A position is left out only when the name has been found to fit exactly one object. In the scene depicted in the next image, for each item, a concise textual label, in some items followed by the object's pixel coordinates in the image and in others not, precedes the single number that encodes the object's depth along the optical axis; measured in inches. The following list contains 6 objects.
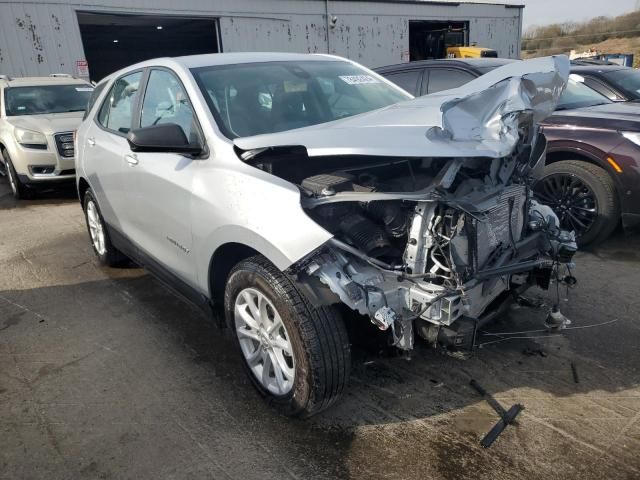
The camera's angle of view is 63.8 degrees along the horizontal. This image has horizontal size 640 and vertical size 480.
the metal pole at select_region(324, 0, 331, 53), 735.1
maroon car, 180.1
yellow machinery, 657.3
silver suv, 92.4
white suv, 315.3
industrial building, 530.6
